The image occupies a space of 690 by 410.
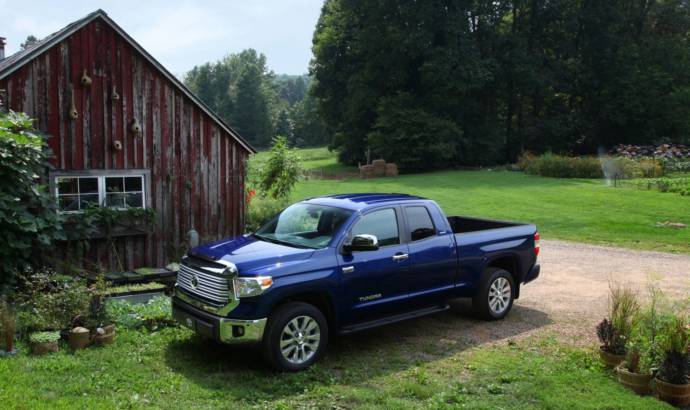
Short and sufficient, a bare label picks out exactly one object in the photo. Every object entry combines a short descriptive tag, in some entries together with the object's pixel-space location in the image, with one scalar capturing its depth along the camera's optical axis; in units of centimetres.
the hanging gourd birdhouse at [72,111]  1128
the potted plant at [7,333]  662
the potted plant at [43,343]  676
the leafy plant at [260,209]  1600
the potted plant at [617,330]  676
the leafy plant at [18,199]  891
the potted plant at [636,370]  618
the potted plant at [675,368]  593
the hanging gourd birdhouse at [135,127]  1205
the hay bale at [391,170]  3916
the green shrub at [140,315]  795
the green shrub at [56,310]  729
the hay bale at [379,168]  3922
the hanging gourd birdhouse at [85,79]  1140
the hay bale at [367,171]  3889
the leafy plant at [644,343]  633
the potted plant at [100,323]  717
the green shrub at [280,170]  1734
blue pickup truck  648
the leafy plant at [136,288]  989
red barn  1115
